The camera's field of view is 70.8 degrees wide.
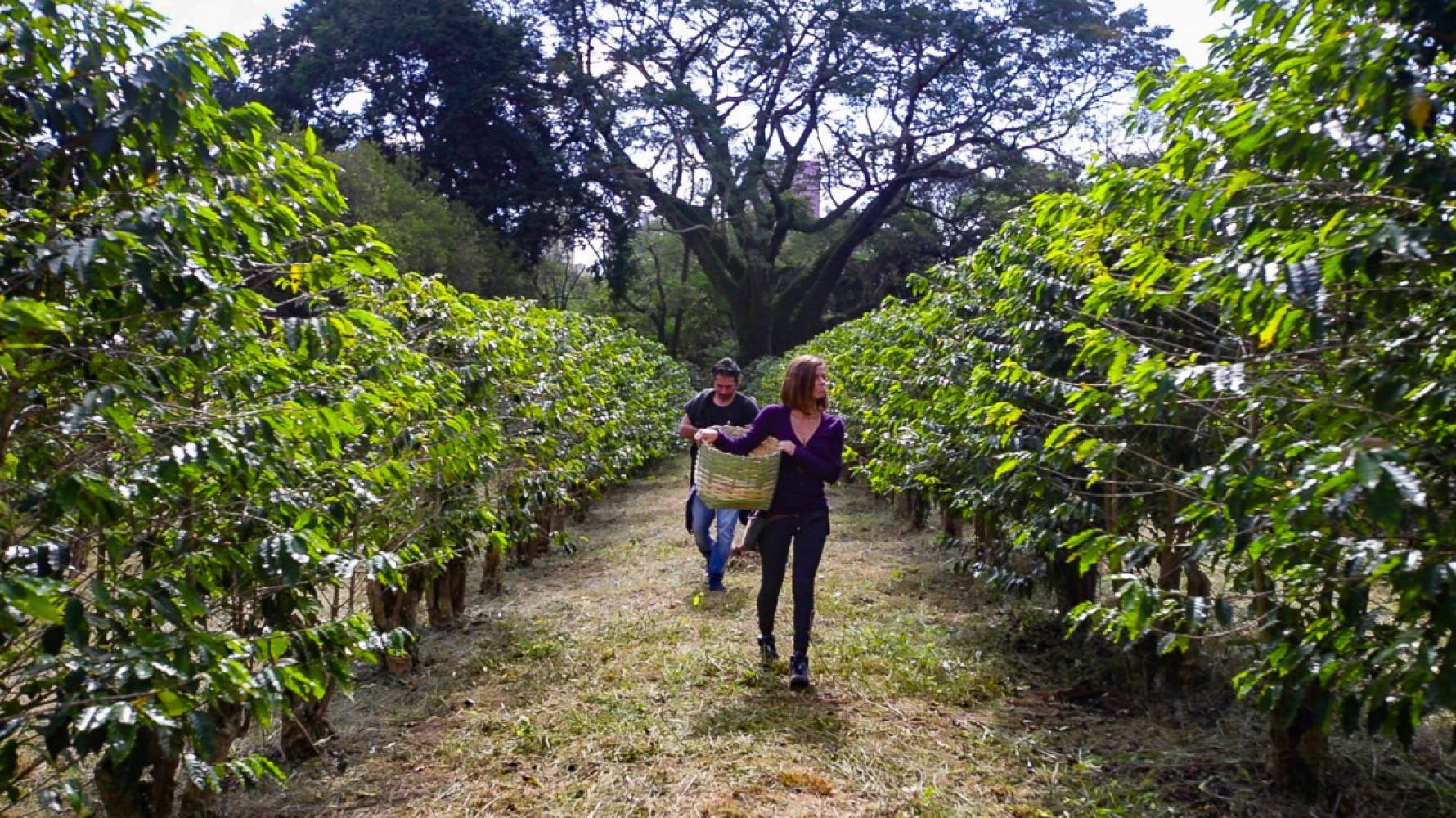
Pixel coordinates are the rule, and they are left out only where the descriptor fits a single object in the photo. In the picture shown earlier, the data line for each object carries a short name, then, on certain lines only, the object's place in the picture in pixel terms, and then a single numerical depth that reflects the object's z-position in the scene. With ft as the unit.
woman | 16.88
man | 23.44
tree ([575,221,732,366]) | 136.26
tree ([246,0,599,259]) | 88.94
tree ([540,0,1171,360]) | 92.02
